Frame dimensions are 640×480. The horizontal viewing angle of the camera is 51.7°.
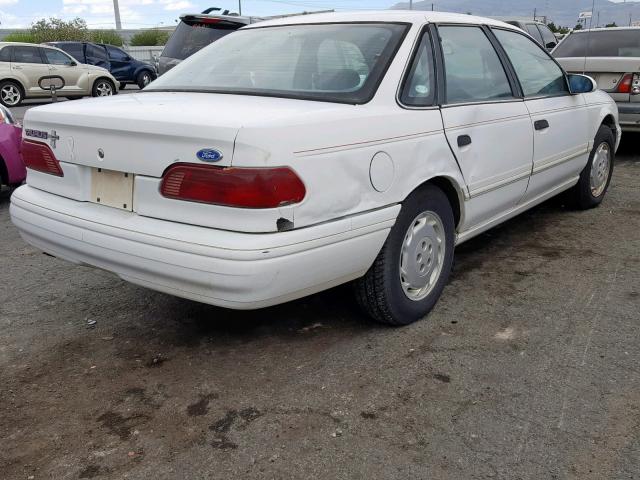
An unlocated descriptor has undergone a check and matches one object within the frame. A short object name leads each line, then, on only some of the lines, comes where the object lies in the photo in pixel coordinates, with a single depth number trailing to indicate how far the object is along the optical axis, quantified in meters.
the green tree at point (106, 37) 44.69
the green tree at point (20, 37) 41.37
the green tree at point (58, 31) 41.22
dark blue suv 20.73
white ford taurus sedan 2.60
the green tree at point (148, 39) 47.97
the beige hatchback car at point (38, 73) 15.96
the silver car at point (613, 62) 7.64
